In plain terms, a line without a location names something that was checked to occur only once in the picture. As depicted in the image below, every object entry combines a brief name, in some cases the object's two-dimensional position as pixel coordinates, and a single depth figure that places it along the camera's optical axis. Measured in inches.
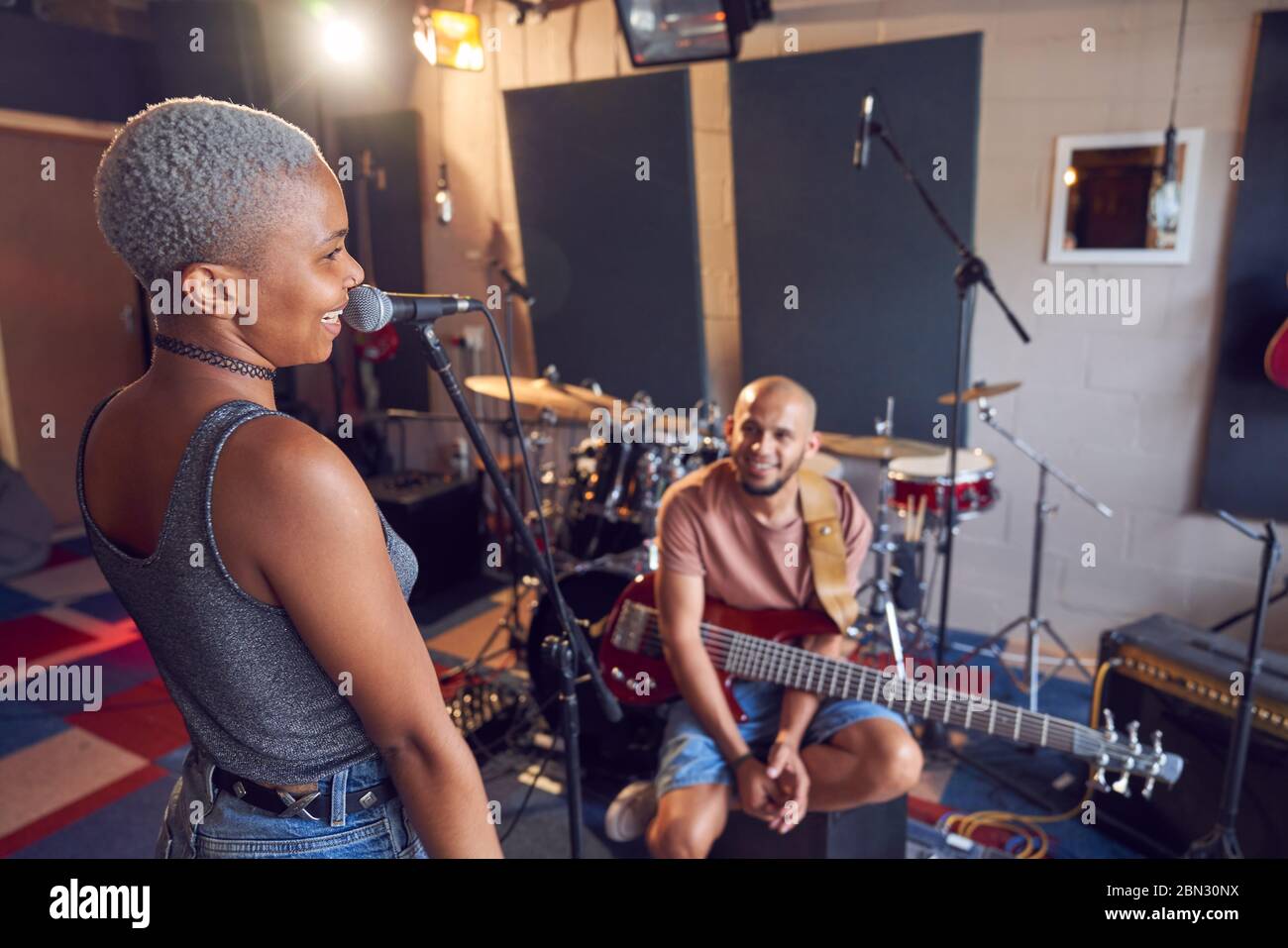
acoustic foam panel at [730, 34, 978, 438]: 144.6
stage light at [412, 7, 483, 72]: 158.1
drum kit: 119.1
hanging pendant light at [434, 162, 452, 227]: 173.3
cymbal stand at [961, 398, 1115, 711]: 132.0
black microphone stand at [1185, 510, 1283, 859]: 84.1
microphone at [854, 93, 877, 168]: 111.7
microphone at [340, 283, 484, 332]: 42.1
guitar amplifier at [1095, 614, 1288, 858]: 89.0
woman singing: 30.5
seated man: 83.0
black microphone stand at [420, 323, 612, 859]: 51.3
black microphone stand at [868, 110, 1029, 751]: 108.1
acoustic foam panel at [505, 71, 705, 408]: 172.7
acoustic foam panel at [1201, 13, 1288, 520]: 123.0
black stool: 84.4
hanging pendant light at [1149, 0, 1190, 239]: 127.6
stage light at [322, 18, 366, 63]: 193.6
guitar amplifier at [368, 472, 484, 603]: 175.2
